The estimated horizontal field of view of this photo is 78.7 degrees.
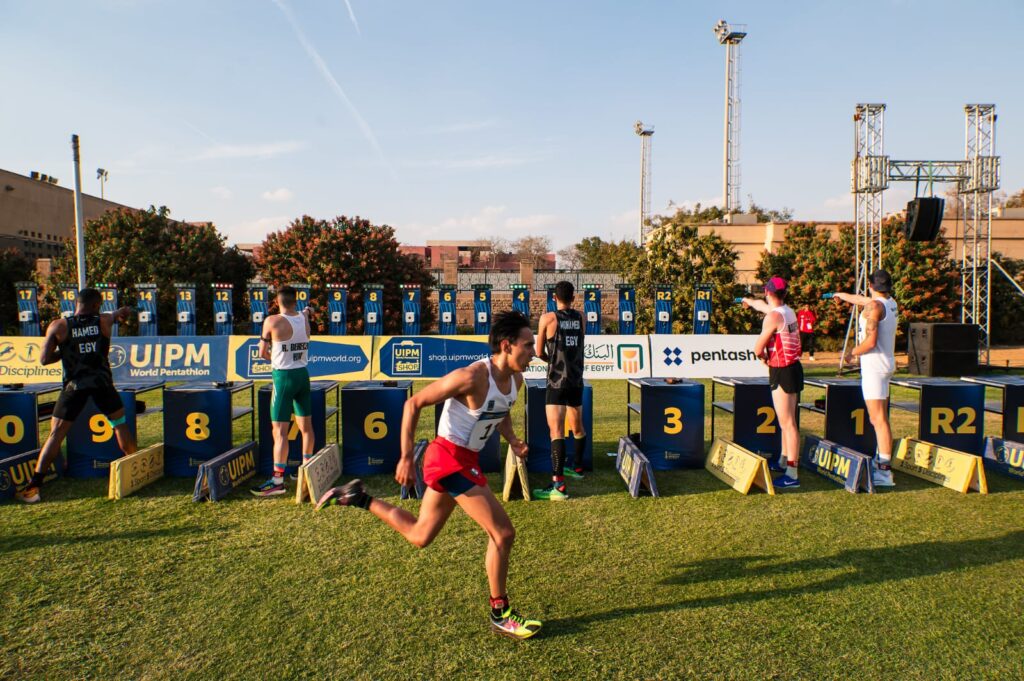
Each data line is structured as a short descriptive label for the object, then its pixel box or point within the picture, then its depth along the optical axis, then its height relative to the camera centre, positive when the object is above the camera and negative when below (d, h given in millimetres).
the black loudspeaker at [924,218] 13414 +1848
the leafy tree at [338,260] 19562 +1546
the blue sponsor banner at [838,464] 5656 -1536
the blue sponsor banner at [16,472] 5410 -1424
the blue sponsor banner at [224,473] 5445 -1496
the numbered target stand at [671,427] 6570 -1274
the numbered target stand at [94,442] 6215 -1305
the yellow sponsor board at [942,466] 5652 -1548
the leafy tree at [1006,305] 23172 -72
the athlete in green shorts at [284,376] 5656 -613
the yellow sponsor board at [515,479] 5531 -1524
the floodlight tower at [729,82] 40594 +14516
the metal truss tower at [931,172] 15266 +3278
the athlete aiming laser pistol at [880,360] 5727 -518
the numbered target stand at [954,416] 6750 -1216
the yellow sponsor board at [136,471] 5492 -1481
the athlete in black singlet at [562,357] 5832 -473
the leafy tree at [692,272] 19250 +1064
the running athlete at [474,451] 3178 -744
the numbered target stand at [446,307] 16844 +27
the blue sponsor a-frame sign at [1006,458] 6180 -1580
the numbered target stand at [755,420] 6754 -1245
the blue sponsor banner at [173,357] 13203 -994
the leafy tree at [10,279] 24609 +1320
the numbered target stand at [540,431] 6430 -1274
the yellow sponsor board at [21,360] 12828 -996
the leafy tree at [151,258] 20516 +1756
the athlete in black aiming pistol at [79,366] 5461 -490
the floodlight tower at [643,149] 52191 +13369
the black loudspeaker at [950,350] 14359 -1064
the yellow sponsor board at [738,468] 5648 -1545
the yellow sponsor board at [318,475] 5430 -1513
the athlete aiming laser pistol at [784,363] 5684 -527
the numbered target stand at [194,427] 6246 -1176
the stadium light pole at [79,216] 14423 +2300
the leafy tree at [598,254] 40125 +3930
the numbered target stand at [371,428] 6445 -1231
